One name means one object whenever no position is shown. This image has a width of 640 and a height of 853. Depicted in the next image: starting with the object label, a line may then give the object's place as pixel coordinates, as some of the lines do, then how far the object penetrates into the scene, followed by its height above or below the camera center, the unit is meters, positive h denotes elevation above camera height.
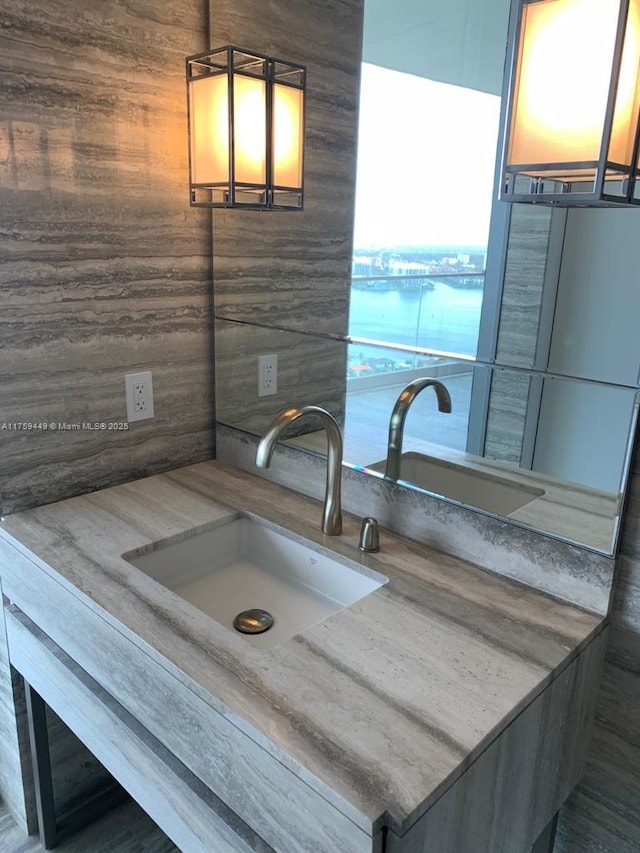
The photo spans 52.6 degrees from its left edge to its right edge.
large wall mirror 1.10 -0.16
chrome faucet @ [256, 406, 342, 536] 1.26 -0.46
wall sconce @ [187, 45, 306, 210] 1.40 +0.24
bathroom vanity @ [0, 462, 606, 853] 0.82 -0.63
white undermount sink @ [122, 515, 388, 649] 1.33 -0.73
